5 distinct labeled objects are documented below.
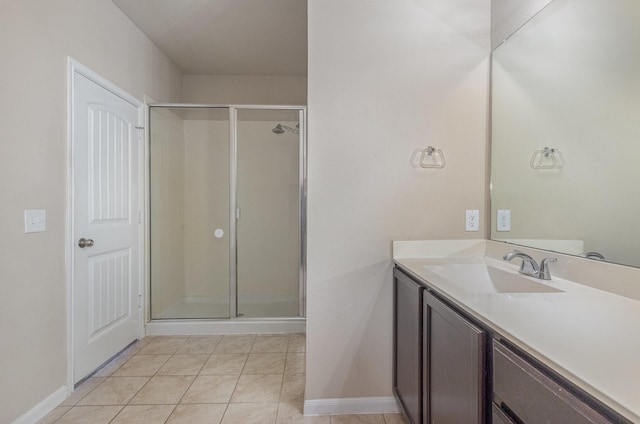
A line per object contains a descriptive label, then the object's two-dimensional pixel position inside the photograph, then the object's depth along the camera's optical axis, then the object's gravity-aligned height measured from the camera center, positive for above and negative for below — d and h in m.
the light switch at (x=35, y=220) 1.63 -0.07
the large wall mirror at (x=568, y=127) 1.05 +0.34
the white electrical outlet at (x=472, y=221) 1.78 -0.07
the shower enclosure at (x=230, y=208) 3.03 +0.00
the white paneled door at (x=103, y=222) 2.02 -0.11
